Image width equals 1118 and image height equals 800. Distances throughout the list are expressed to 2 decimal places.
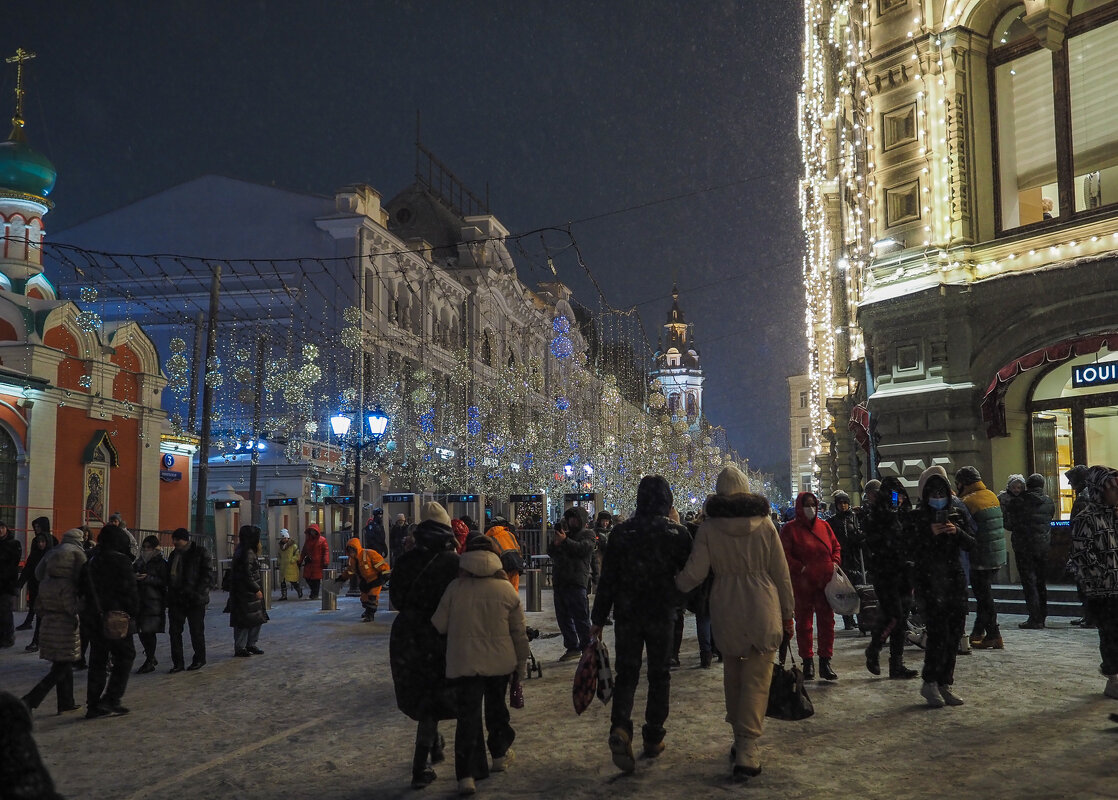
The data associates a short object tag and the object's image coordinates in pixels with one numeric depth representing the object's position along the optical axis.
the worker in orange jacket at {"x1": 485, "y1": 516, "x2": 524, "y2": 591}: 10.92
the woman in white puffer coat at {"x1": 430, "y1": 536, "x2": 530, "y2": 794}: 6.12
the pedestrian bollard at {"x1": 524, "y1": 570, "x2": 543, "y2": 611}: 18.53
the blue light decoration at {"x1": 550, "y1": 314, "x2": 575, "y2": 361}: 45.25
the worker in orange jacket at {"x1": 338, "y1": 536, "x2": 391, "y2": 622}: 17.30
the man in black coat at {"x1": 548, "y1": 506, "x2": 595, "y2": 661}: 11.95
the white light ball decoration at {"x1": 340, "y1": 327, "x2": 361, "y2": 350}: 31.53
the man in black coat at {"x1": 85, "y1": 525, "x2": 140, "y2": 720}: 8.96
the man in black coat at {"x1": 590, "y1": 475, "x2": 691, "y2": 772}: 6.66
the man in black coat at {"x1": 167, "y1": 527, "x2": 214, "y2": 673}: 12.18
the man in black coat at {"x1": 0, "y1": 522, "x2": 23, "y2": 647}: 12.94
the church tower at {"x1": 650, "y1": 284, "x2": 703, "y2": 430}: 148.38
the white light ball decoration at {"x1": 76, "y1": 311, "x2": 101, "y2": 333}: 23.55
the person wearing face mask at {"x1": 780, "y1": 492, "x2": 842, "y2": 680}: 9.60
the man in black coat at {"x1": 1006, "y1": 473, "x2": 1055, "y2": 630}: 13.07
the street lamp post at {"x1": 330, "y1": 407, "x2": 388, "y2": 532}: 21.39
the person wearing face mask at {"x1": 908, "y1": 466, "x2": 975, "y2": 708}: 8.09
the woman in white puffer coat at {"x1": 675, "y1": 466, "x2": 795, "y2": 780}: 6.27
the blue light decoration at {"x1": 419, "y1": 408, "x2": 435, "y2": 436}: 44.88
